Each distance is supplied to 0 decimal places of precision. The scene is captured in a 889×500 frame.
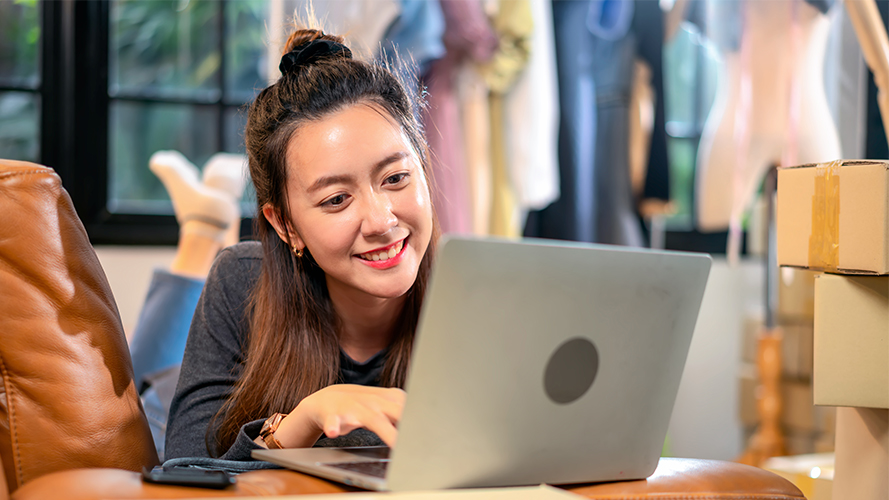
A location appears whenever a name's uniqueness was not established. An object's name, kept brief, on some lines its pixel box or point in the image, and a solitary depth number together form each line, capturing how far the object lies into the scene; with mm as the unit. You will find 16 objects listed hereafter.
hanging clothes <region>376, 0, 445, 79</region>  2195
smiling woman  990
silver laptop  599
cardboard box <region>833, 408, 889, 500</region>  899
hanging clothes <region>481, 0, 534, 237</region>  2283
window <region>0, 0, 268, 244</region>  2320
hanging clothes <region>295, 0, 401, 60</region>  2133
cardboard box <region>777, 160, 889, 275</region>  813
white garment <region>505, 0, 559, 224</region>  2314
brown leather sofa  832
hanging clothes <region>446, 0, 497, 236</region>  2281
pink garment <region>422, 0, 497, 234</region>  2264
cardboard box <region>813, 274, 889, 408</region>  850
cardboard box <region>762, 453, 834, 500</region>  1237
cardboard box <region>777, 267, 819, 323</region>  2574
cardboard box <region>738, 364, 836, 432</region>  2564
